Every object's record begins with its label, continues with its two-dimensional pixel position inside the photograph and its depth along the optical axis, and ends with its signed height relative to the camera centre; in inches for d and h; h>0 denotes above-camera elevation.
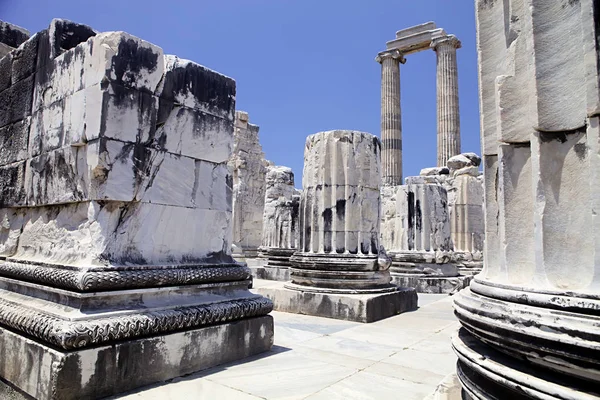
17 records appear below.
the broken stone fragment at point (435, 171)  740.0 +134.4
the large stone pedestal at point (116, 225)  106.1 +5.1
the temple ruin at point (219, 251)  65.9 -2.0
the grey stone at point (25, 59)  155.7 +68.8
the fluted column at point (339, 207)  247.9 +22.8
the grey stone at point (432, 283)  361.7 -31.7
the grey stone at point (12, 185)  154.0 +20.4
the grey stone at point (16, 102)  157.5 +54.0
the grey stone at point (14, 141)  156.1 +37.6
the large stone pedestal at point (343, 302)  215.1 -31.6
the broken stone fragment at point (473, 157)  630.5 +135.1
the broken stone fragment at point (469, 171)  503.5 +91.8
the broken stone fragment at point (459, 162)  607.4 +123.6
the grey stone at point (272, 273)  406.9 -29.8
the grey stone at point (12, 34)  207.9 +102.7
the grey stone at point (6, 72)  172.4 +69.4
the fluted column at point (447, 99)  934.4 +336.0
